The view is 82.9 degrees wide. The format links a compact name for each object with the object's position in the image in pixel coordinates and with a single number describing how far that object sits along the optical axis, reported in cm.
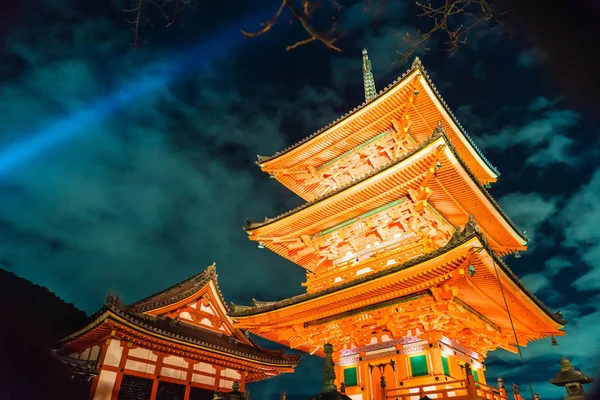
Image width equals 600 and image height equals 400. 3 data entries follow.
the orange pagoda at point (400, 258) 1091
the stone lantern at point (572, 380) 828
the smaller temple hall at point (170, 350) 1345
